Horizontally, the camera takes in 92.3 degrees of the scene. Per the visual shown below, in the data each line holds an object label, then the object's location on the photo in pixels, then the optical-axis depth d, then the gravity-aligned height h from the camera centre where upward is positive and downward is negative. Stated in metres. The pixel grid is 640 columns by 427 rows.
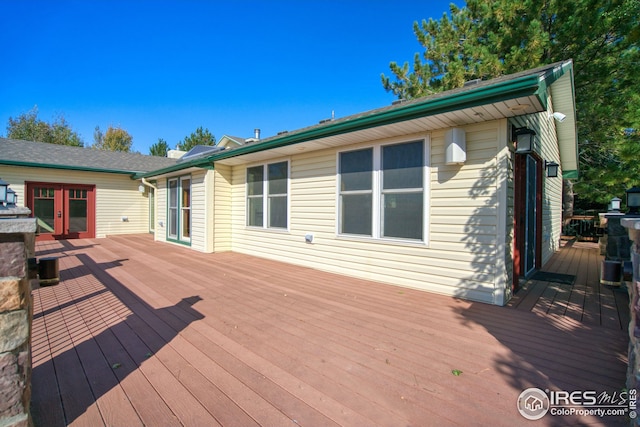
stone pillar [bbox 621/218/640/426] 1.56 -0.52
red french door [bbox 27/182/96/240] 10.48 +0.08
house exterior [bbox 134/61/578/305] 3.86 +0.33
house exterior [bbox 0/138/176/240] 10.23 +0.78
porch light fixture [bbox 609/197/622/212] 6.37 +0.11
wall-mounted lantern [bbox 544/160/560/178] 6.55 +0.91
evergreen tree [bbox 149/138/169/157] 35.47 +7.11
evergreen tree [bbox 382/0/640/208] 7.82 +4.66
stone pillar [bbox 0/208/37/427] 1.32 -0.49
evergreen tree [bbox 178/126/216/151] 34.31 +7.98
